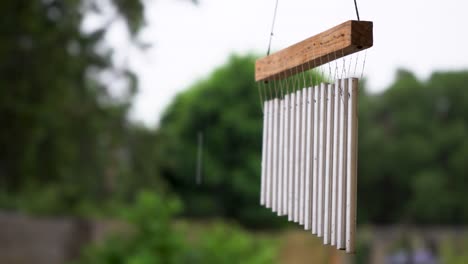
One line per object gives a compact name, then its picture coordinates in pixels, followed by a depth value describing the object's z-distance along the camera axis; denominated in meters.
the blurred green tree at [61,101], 9.30
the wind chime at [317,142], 2.37
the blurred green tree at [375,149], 18.83
